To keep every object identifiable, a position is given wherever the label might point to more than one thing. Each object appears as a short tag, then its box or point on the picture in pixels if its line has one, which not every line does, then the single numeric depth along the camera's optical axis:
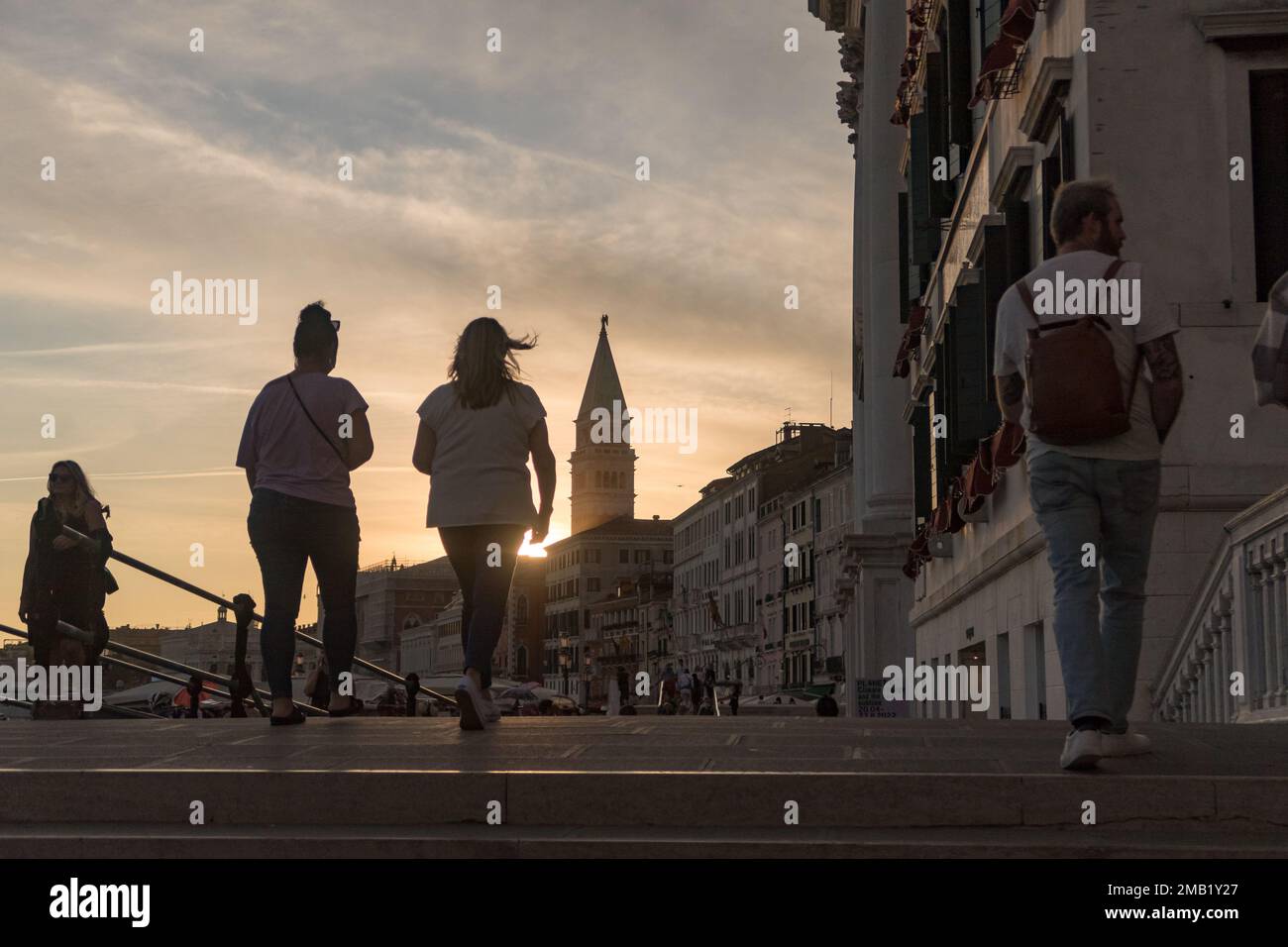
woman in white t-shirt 9.49
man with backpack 6.90
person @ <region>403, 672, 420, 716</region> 19.31
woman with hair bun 9.90
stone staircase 5.72
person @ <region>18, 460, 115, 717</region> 13.88
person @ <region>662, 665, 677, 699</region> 55.44
